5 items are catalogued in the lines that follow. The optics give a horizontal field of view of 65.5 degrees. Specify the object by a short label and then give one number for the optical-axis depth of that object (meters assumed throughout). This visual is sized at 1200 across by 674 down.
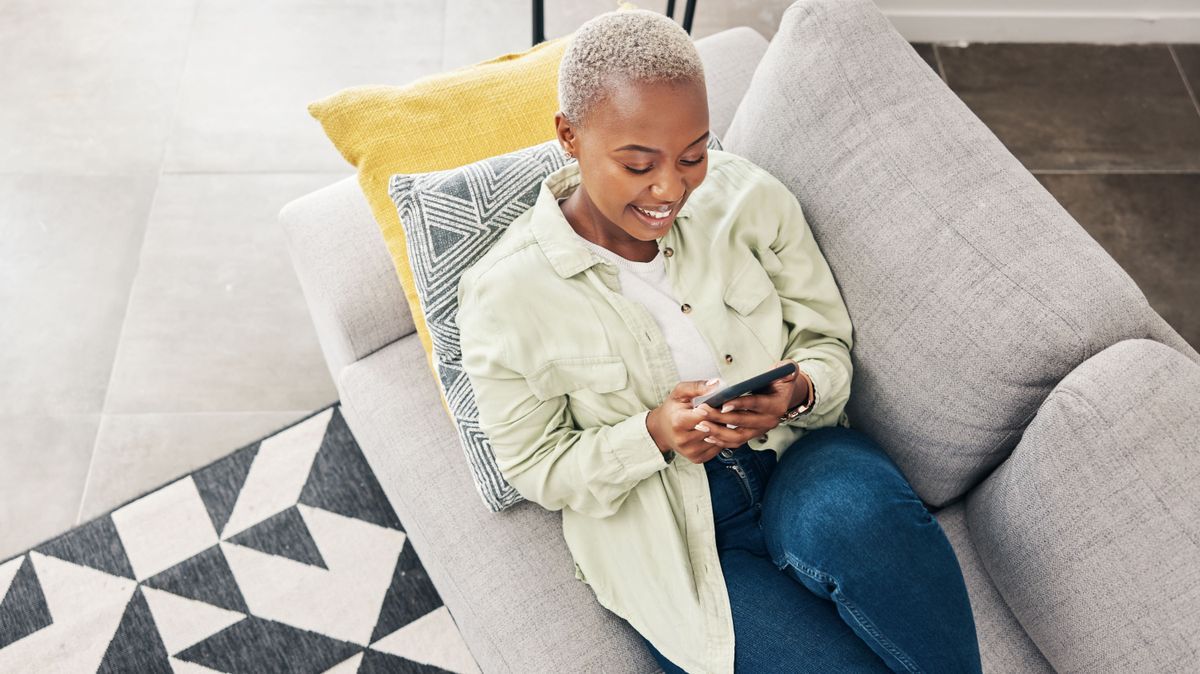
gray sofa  1.07
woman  1.07
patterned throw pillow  1.26
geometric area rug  1.58
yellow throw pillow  1.36
